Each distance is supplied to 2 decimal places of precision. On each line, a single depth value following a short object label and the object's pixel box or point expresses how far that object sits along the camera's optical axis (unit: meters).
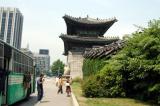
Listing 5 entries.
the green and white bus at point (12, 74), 6.62
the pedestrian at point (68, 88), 13.89
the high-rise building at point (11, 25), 74.73
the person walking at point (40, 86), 10.44
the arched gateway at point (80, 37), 28.13
